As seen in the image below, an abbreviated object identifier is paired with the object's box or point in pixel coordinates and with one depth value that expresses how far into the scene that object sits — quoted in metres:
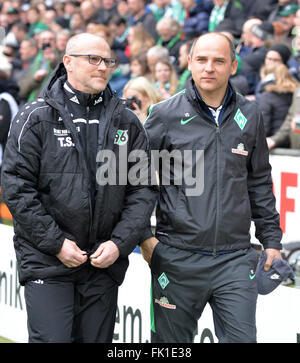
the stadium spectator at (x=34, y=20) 16.19
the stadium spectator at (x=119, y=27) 13.02
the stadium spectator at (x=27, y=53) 13.65
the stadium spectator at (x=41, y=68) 11.57
